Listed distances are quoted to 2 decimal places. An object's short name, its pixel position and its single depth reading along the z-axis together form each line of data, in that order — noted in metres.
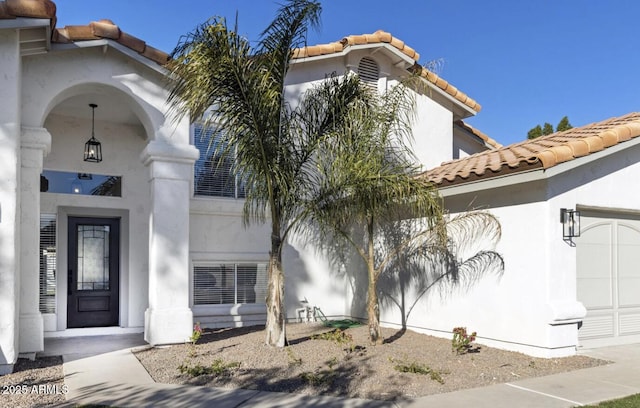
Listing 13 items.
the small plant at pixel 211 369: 6.55
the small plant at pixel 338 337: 8.21
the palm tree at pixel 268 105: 7.20
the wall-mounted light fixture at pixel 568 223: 7.85
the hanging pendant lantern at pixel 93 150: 10.05
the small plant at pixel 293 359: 7.02
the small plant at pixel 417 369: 6.61
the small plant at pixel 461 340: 7.73
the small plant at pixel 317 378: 6.23
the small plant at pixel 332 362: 6.94
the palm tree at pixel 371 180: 7.55
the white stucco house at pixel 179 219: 7.54
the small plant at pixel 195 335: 8.20
